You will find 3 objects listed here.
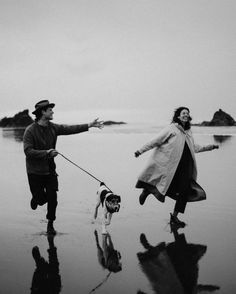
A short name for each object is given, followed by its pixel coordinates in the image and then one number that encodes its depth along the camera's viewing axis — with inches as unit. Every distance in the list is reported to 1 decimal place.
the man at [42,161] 277.1
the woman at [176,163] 312.7
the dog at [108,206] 268.8
